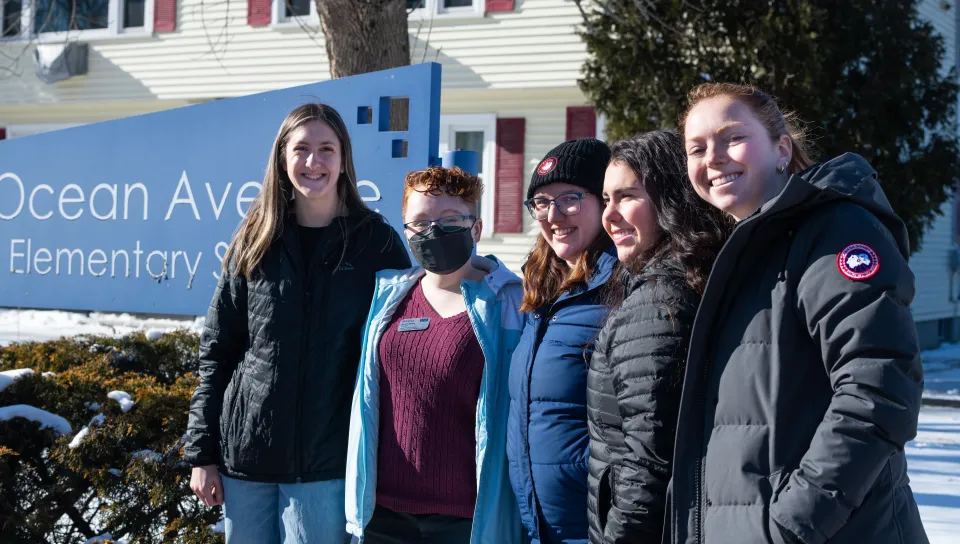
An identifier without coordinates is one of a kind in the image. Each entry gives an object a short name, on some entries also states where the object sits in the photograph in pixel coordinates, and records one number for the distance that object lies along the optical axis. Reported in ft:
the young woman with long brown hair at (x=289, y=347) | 9.69
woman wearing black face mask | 8.92
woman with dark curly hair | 6.75
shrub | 12.03
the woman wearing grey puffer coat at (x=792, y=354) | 5.55
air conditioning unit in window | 51.45
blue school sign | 15.79
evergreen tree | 32.63
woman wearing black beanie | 7.93
